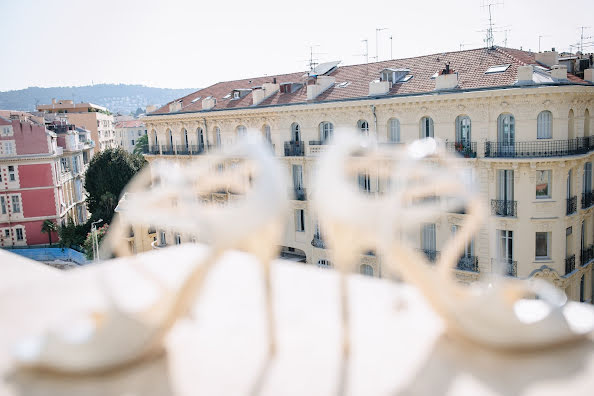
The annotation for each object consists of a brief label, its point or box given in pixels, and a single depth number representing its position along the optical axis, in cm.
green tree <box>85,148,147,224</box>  4275
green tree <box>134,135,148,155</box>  7994
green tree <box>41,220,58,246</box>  4028
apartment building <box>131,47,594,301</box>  1972
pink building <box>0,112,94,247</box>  3925
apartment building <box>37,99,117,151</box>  6950
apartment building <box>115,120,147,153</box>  9806
